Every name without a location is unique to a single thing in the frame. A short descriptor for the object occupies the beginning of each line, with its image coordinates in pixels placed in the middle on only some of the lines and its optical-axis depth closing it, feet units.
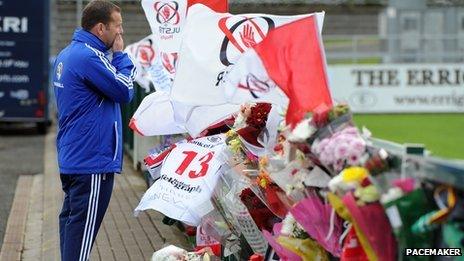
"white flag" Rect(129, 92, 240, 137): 46.70
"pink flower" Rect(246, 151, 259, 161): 41.24
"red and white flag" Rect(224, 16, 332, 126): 32.65
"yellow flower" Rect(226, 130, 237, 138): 43.57
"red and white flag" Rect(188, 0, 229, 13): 53.93
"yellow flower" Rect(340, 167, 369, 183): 27.86
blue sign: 142.41
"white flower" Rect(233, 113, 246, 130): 41.98
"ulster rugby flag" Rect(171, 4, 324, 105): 40.60
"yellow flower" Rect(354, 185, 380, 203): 27.32
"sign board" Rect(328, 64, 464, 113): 185.26
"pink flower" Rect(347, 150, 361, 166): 28.89
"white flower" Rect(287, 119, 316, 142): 30.60
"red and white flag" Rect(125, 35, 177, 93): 56.18
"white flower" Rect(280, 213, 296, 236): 33.86
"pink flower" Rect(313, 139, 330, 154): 29.91
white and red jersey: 43.34
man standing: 40.14
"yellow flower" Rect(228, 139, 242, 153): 42.88
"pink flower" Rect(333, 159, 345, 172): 29.40
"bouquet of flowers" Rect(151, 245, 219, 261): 41.75
